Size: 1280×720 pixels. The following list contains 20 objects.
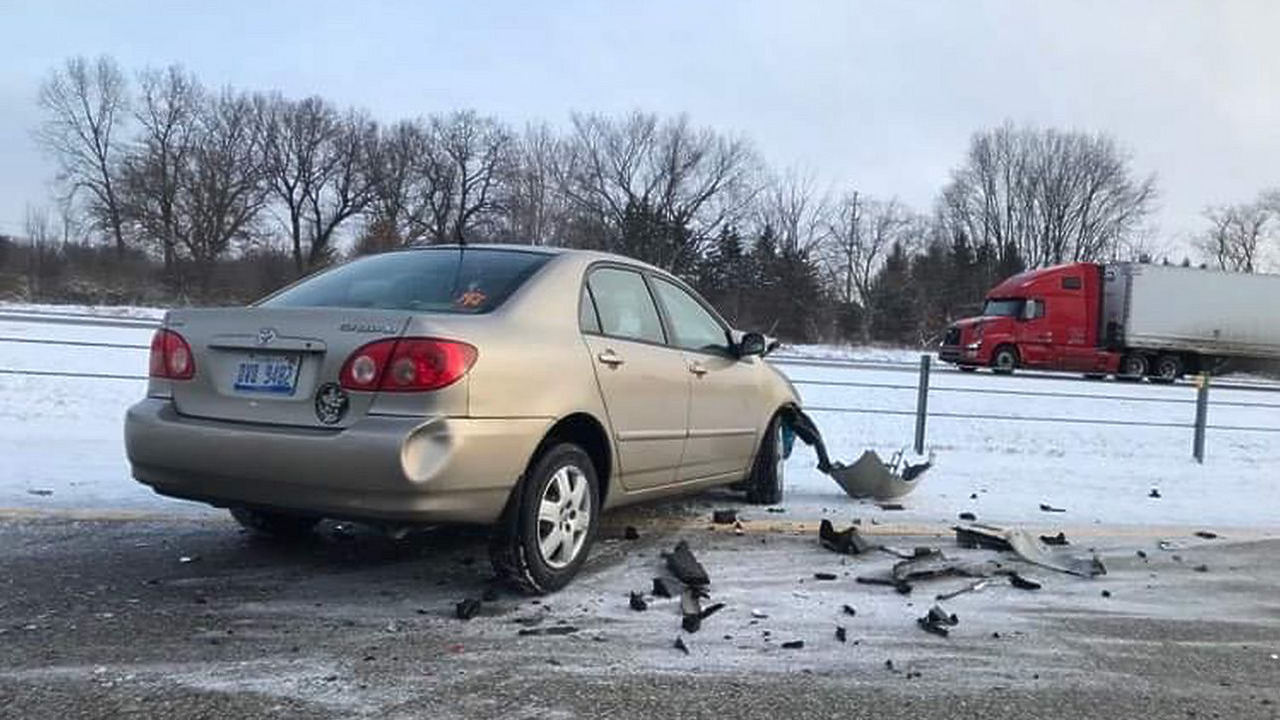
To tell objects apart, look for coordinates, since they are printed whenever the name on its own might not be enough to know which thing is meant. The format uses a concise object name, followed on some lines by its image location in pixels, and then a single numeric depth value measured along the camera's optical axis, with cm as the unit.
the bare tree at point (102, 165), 6975
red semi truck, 3069
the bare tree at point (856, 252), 7056
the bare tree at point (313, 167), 7719
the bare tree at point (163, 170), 6862
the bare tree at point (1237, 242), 8150
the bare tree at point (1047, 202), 7688
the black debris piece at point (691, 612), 416
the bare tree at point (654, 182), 6862
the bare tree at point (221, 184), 6975
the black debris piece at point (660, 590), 459
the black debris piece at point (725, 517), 631
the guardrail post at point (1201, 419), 1080
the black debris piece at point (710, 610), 430
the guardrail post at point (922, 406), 1059
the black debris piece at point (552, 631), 399
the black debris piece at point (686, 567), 480
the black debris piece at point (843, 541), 563
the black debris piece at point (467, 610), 416
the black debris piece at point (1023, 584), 505
